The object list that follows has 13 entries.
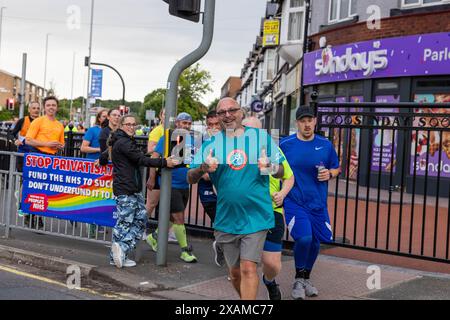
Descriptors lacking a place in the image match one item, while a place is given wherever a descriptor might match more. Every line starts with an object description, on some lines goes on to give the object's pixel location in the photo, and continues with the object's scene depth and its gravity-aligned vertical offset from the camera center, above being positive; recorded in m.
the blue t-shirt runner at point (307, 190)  6.04 -0.31
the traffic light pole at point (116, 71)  36.34 +4.76
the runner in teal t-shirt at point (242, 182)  4.80 -0.21
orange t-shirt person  9.05 +0.20
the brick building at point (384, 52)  15.98 +3.32
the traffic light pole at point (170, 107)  6.94 +0.54
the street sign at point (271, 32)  29.87 +6.39
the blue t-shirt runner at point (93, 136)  9.32 +0.17
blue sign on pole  40.03 +4.53
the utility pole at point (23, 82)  23.81 +2.62
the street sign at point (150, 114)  39.94 +2.45
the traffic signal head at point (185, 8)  6.78 +1.65
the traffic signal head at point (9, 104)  33.18 +2.16
